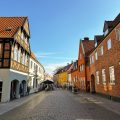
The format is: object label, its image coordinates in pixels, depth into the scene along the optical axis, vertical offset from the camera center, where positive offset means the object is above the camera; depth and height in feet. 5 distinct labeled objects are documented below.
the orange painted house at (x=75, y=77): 103.81 -1.50
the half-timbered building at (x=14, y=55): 39.96 +7.61
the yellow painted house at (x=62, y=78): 178.06 -3.35
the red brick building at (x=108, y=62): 37.61 +5.18
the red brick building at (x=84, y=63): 78.80 +8.60
